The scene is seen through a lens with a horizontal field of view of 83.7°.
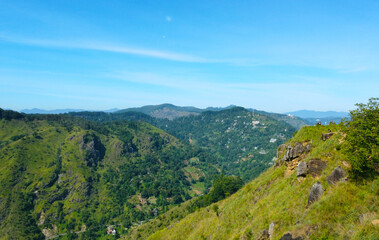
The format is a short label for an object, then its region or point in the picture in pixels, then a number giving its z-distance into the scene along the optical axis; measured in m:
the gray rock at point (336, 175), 23.20
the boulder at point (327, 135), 37.31
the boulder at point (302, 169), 29.14
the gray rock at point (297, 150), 39.64
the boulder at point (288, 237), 20.48
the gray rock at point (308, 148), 38.33
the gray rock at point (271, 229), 24.23
